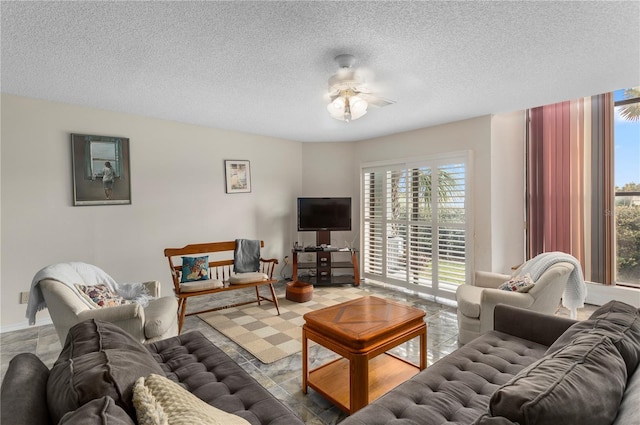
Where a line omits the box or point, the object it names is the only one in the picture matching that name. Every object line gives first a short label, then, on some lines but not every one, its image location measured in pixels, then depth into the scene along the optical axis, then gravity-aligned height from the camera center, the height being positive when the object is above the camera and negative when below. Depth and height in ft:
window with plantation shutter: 13.48 -0.87
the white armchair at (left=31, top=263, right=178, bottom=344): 7.20 -2.36
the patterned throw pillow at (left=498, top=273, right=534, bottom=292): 8.65 -2.28
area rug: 9.34 -4.12
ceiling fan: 8.14 +2.97
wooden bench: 11.00 -2.73
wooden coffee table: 6.25 -2.97
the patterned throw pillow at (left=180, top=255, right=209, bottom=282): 11.78 -2.26
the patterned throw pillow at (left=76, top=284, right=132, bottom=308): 8.21 -2.26
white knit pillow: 2.80 -1.85
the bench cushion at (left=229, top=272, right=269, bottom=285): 11.95 -2.67
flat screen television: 17.02 -0.31
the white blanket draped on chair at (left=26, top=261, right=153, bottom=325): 7.70 -1.93
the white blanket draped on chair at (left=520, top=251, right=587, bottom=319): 9.06 -2.14
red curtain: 12.08 +0.84
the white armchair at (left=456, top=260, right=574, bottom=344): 8.39 -2.62
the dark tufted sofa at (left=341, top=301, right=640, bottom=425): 2.77 -1.93
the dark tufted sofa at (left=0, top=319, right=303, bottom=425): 2.85 -1.80
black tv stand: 16.40 -3.17
